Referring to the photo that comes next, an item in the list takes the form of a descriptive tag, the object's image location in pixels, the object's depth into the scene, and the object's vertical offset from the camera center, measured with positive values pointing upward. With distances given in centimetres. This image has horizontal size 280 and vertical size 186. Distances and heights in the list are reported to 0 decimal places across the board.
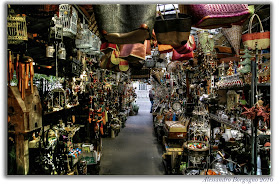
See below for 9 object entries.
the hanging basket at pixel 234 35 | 248 +69
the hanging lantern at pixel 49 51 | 213 +42
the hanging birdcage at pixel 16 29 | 151 +46
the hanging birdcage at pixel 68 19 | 203 +73
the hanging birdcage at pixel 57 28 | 197 +62
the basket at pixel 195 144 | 284 -85
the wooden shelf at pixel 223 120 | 249 -48
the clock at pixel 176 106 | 482 -41
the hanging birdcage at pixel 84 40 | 242 +61
